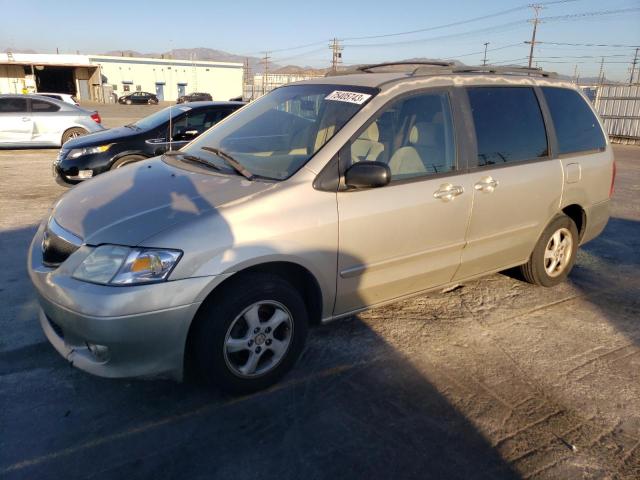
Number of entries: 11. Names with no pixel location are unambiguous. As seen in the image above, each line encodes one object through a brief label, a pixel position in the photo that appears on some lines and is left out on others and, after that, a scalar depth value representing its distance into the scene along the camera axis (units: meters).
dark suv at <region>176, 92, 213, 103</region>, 44.48
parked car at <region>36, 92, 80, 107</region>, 16.39
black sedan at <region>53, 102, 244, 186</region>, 7.34
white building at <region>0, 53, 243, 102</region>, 49.62
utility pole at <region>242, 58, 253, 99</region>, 64.79
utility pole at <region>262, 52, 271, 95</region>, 58.74
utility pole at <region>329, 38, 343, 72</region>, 46.41
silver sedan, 11.83
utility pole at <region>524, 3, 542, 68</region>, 51.19
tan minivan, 2.54
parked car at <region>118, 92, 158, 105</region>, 48.84
